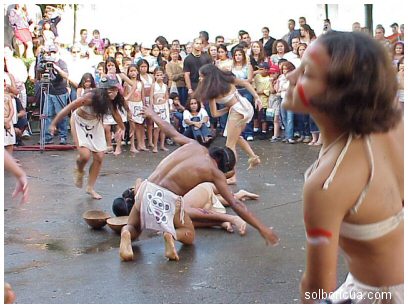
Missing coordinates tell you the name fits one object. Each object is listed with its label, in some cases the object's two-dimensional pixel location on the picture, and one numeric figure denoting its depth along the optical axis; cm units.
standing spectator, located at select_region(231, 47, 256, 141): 1305
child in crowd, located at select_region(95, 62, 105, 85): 1288
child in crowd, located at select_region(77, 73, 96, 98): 1073
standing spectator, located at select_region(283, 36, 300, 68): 1295
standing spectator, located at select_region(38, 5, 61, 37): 1617
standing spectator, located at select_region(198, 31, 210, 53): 1430
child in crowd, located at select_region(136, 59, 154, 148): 1269
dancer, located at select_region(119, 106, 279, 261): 539
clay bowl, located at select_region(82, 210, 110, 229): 638
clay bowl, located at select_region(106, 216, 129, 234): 618
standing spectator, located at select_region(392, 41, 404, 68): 1057
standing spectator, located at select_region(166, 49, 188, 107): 1381
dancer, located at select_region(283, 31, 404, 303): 172
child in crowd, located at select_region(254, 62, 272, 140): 1330
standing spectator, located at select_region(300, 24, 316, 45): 1353
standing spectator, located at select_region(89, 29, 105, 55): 1511
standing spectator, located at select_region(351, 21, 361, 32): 1190
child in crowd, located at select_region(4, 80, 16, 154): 995
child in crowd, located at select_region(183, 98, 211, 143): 1188
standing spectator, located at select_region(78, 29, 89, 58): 1444
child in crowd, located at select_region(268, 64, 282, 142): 1311
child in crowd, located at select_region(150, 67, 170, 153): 1261
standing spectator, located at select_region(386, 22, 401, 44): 1322
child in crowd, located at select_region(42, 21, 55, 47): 1510
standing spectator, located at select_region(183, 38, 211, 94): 1360
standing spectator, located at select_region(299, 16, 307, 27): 1412
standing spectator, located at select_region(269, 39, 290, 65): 1327
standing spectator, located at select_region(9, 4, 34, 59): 1489
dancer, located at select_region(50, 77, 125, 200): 824
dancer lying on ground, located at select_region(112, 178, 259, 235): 623
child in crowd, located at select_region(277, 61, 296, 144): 1267
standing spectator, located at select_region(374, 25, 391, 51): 1241
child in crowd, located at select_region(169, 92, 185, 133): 1323
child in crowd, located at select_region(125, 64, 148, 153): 1248
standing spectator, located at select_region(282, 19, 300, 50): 1393
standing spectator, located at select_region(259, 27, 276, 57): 1428
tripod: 1262
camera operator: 1296
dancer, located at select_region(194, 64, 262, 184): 941
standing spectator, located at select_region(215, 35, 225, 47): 1488
